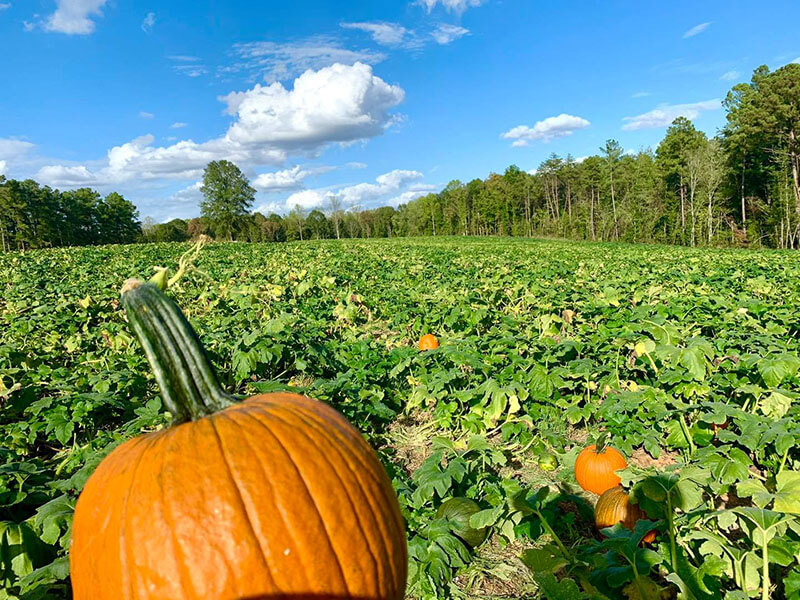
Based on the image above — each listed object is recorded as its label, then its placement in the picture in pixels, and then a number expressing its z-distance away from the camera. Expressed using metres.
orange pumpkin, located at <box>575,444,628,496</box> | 3.11
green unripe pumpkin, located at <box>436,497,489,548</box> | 2.66
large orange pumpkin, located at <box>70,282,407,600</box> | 0.90
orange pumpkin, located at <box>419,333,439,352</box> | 6.35
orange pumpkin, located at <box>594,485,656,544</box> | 2.63
